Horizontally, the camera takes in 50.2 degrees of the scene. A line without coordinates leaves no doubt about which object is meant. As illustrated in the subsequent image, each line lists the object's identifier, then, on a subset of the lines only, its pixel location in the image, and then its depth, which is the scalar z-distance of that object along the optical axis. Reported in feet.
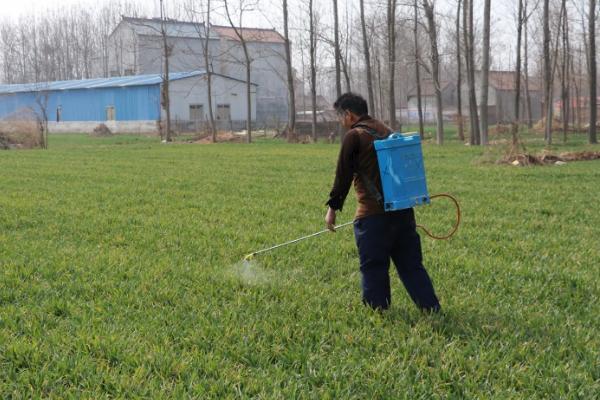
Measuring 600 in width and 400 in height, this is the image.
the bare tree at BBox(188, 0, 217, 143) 117.14
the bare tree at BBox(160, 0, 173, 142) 123.24
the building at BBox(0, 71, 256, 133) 164.86
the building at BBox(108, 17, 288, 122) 199.82
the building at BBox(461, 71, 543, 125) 209.97
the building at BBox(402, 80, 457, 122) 236.02
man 14.74
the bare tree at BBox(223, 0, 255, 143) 113.02
